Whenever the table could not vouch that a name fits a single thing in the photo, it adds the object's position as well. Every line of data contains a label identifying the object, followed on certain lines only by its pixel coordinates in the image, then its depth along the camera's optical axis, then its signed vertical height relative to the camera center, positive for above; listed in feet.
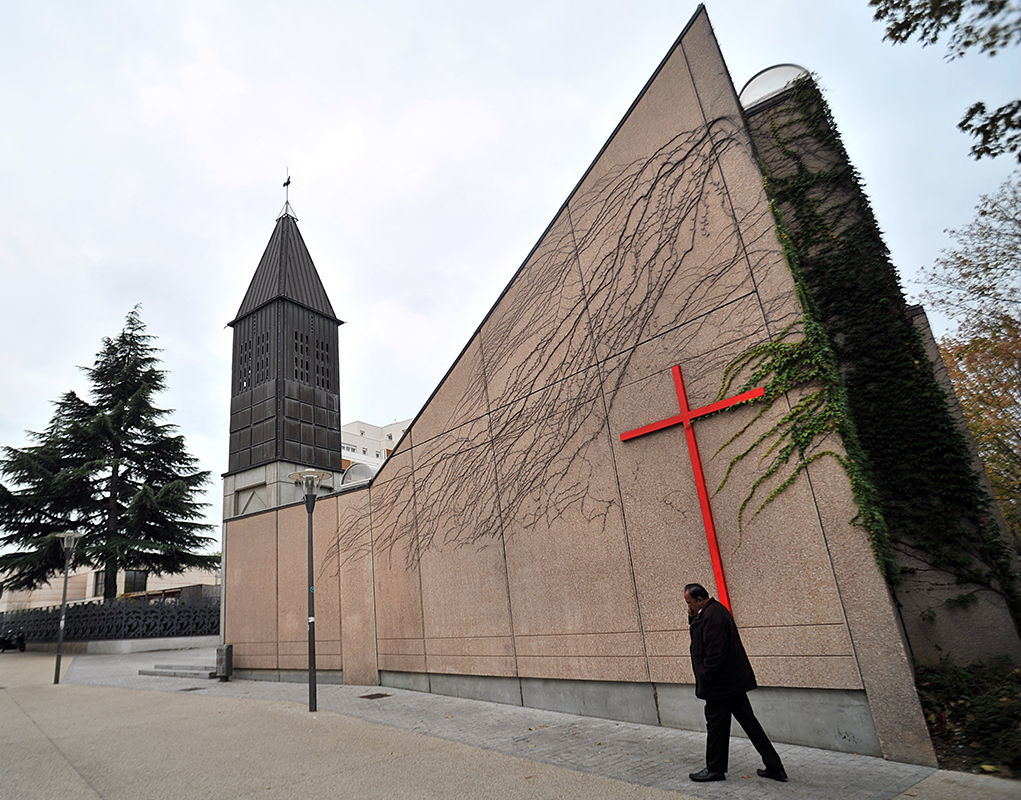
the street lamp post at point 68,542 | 56.03 +8.81
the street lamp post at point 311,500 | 30.78 +5.99
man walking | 16.35 -3.47
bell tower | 104.88 +41.49
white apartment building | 231.50 +62.93
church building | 20.11 +4.35
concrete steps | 50.87 -3.93
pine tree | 89.66 +21.97
